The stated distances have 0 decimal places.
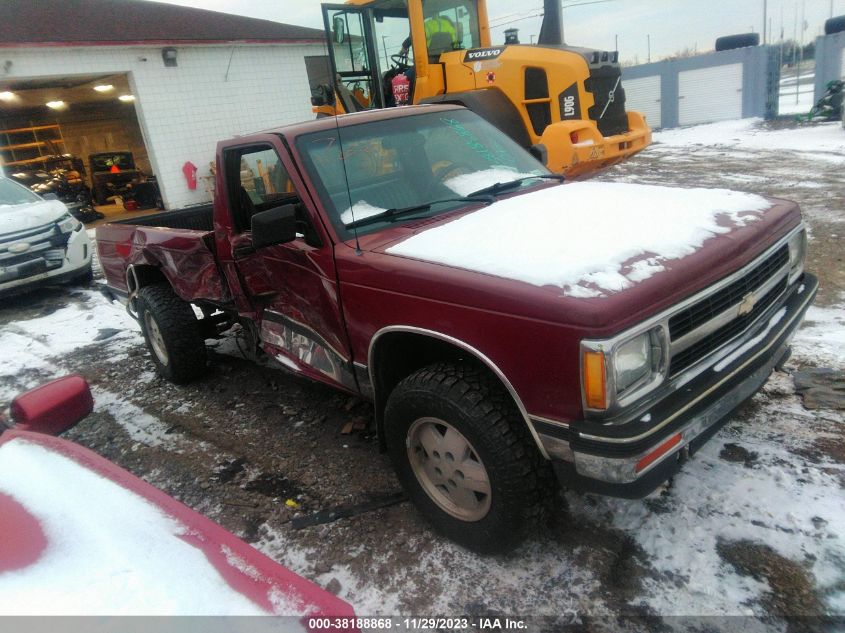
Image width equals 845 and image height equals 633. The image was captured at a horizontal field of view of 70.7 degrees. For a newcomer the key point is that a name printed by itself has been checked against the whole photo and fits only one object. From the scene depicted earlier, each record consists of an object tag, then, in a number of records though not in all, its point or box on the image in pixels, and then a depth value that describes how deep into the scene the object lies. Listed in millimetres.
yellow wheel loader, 8344
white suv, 7879
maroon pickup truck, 2129
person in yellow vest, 8930
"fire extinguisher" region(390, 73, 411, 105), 8867
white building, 13984
